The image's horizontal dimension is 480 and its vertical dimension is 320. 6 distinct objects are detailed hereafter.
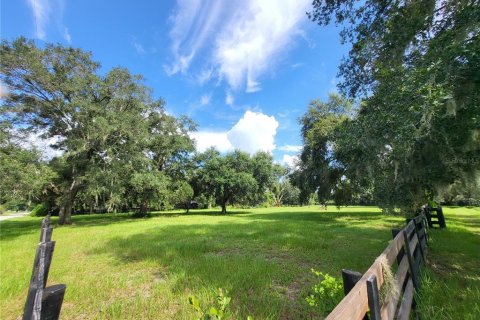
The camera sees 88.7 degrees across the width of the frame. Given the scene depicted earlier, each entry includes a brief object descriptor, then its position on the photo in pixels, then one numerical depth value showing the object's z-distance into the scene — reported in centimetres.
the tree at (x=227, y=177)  2656
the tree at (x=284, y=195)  6650
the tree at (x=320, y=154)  1714
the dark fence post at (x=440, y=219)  1041
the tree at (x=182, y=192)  2427
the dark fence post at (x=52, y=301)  153
